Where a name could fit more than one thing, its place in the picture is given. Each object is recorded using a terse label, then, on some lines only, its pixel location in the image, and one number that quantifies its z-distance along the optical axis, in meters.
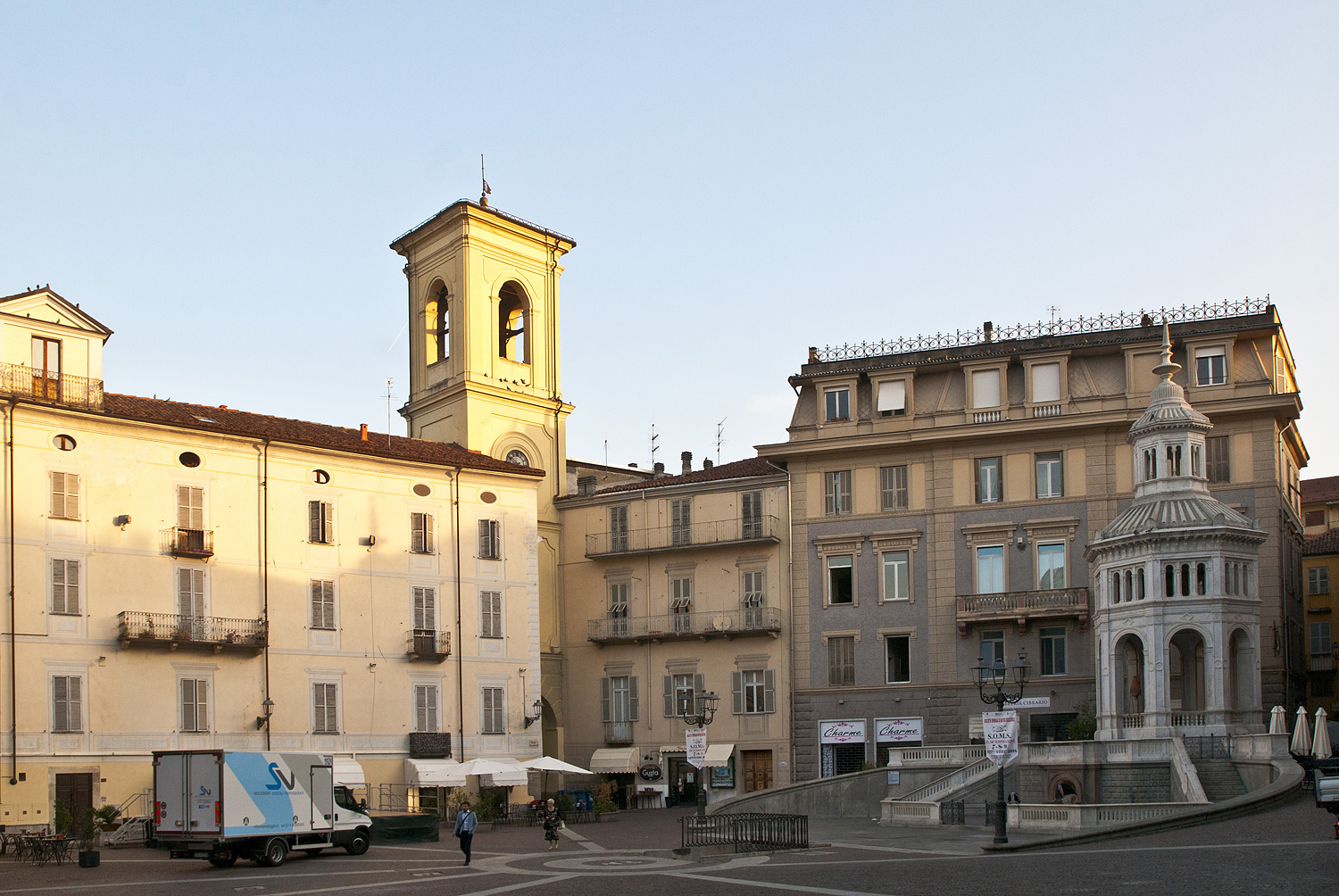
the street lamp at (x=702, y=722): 33.25
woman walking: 36.44
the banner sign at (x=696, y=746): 33.81
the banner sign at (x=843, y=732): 53.66
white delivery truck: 32.47
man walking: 32.19
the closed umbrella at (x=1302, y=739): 40.31
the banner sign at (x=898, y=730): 52.75
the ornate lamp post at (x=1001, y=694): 30.71
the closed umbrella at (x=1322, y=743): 39.06
